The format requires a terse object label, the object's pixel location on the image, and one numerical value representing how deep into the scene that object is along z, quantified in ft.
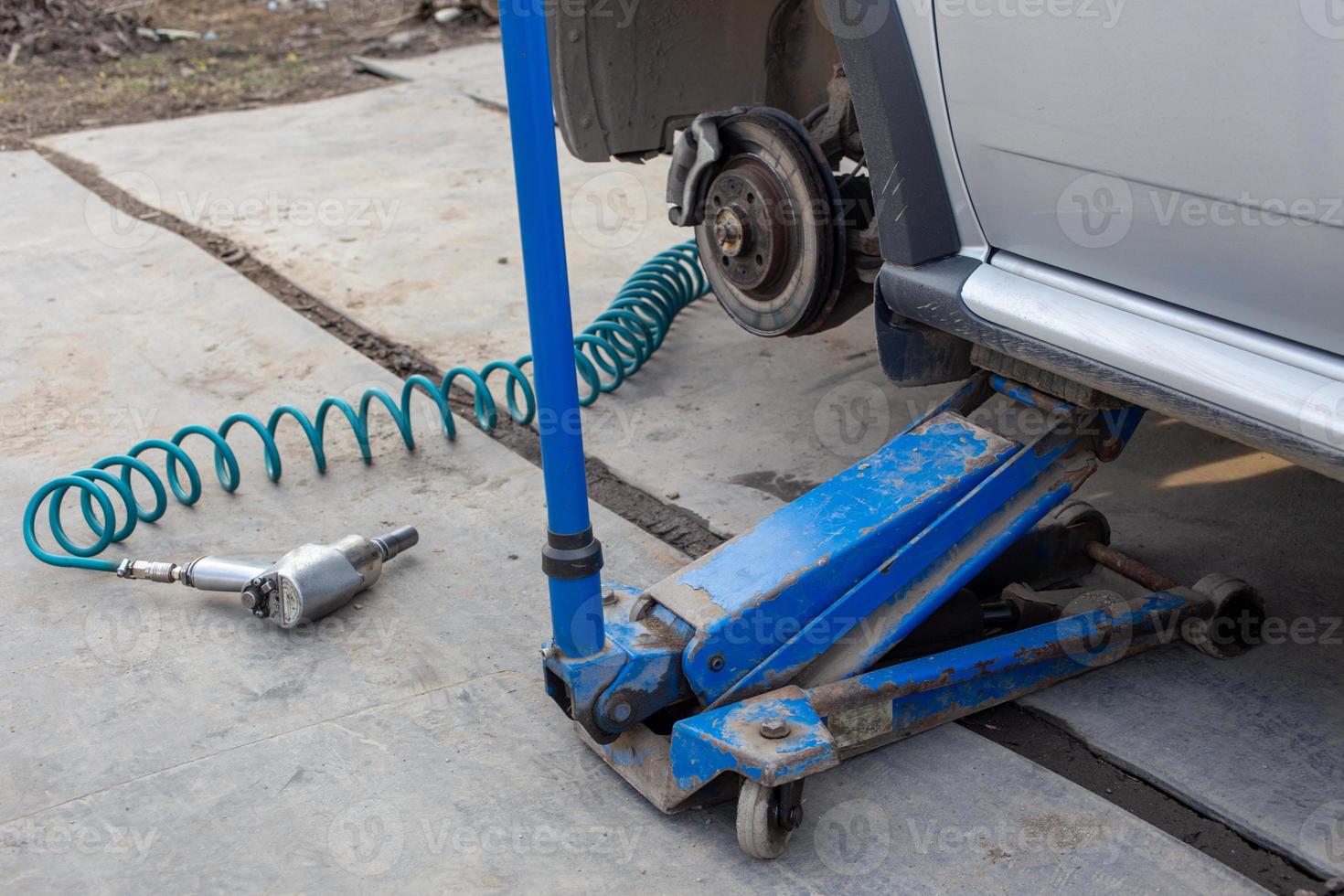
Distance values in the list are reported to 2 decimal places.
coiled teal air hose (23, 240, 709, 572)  9.82
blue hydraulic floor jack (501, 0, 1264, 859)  6.55
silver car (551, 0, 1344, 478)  5.84
